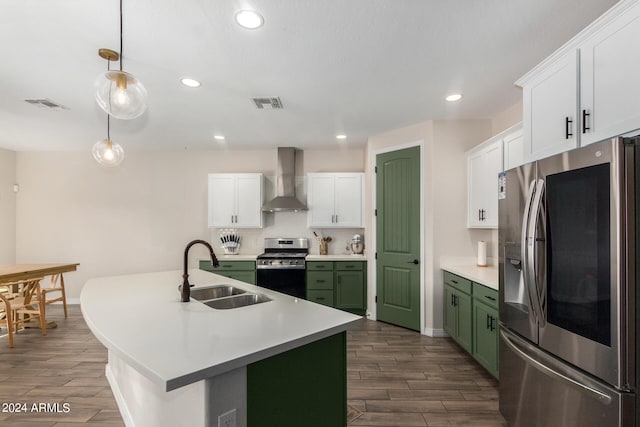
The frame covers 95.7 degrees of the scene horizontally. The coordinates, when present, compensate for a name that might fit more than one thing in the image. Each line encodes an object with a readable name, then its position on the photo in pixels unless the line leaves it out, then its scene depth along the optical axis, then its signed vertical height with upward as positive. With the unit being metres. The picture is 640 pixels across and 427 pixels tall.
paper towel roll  3.28 -0.44
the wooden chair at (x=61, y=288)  4.17 -1.08
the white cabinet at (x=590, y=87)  1.28 +0.67
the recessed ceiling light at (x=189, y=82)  2.49 +1.16
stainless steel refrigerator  1.17 -0.35
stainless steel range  4.38 -0.91
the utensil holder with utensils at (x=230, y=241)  4.93 -0.48
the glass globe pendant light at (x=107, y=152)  2.71 +0.57
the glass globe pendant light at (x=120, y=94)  1.60 +0.68
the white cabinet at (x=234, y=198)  4.80 +0.26
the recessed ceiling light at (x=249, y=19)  1.69 +1.17
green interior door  3.70 -0.30
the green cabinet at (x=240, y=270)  4.47 -0.87
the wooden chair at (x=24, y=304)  3.61 -1.16
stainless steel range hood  4.89 +0.70
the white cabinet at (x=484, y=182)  2.91 +0.36
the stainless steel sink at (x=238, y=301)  2.04 -0.62
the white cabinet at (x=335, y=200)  4.66 +0.24
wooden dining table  3.47 -0.75
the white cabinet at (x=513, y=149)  2.49 +0.60
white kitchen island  1.08 -0.57
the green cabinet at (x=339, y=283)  4.38 -1.05
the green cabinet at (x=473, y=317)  2.44 -0.99
